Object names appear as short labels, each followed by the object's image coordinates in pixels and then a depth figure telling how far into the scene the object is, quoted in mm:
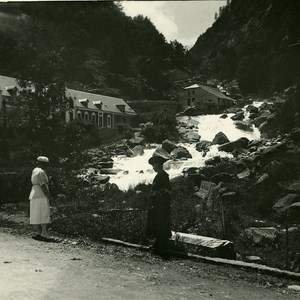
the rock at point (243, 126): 17234
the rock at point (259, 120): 15398
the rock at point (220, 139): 15531
